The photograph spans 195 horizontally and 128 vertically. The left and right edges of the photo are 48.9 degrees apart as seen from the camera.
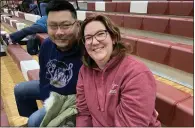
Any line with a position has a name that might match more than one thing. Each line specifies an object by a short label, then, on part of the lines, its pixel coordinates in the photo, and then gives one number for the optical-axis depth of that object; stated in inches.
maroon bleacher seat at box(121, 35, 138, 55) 63.9
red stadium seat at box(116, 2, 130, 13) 114.4
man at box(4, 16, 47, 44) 85.0
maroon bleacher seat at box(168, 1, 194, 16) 72.6
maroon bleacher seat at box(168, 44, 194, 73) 44.6
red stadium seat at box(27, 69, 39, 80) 57.3
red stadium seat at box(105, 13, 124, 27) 94.4
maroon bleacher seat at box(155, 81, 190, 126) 30.9
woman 22.1
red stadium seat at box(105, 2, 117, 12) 127.4
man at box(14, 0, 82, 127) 31.5
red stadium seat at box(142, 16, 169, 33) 68.5
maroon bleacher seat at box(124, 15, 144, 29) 81.7
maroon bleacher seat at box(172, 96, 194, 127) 28.4
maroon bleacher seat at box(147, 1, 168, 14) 85.9
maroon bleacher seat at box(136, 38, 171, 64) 52.7
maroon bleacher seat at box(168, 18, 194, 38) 59.0
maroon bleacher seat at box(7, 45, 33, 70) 79.1
